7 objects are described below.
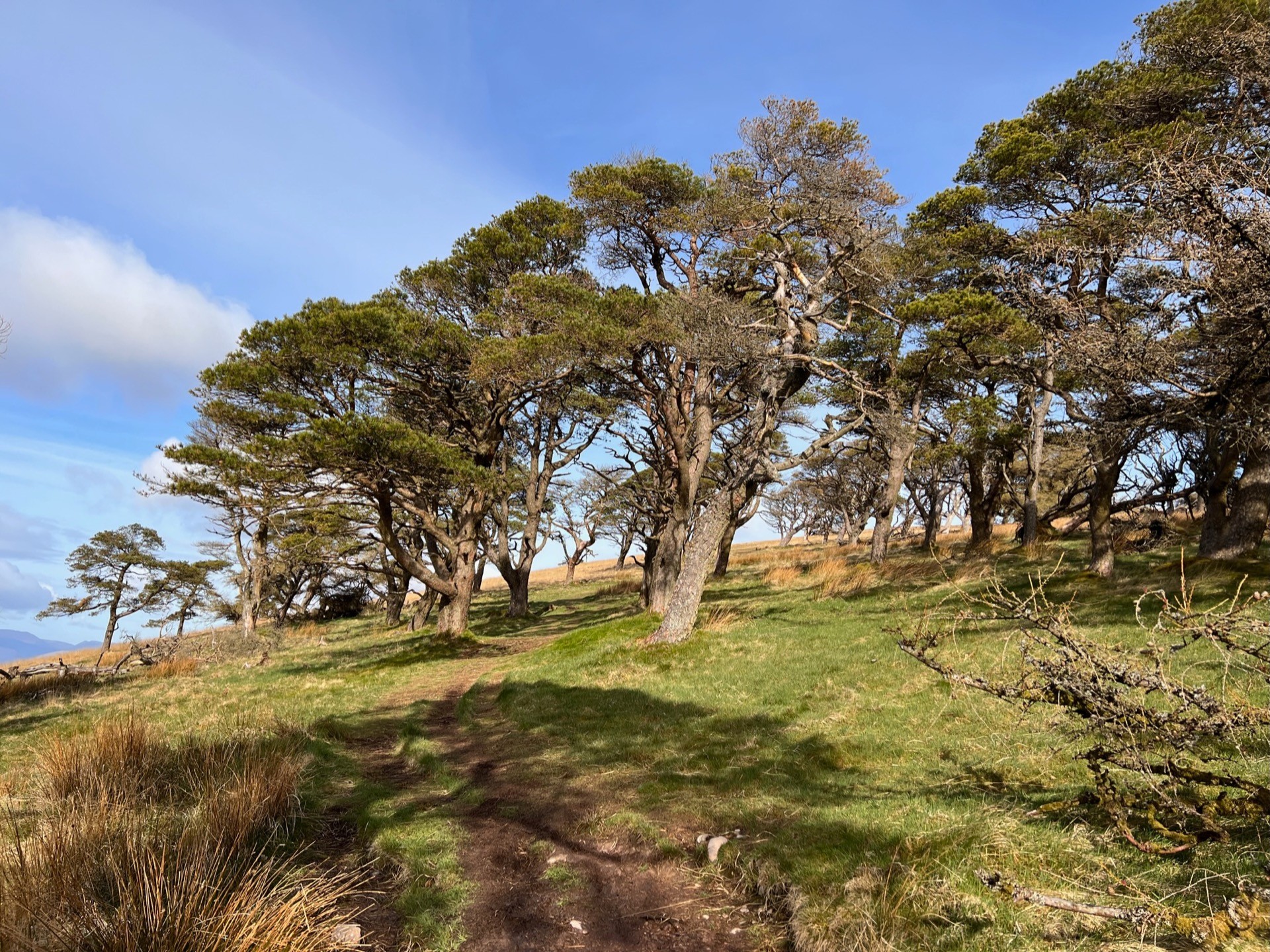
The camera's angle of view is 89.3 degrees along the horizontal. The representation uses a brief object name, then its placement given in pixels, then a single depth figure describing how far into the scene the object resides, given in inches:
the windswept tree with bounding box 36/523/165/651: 1412.4
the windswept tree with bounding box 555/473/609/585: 1425.9
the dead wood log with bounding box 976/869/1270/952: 122.0
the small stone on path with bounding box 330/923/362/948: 179.8
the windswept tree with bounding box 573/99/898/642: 636.7
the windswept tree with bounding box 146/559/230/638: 1482.5
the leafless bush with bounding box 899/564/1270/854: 151.7
